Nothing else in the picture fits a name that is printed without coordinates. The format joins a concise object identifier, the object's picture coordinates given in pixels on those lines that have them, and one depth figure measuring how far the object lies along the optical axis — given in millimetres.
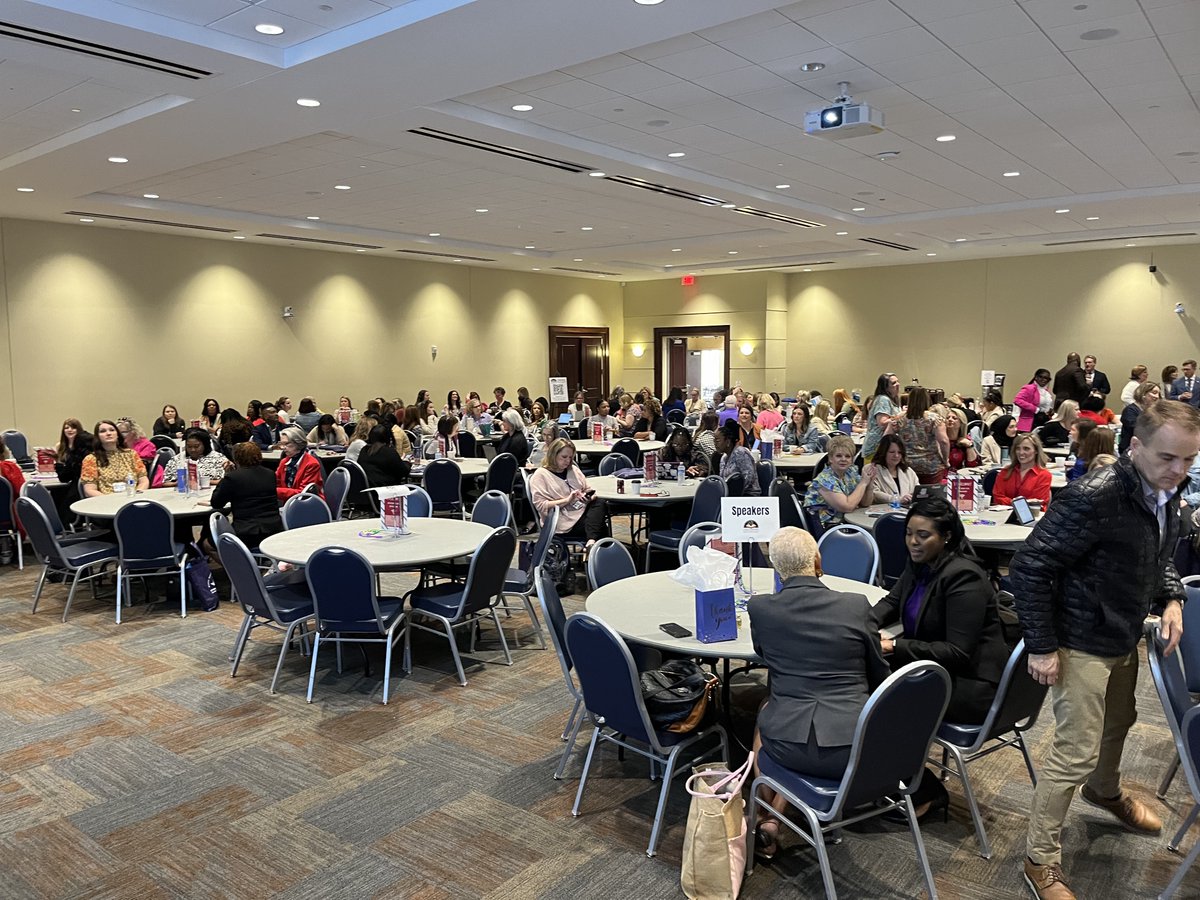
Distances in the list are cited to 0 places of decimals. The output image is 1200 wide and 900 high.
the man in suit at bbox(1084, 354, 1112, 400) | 15805
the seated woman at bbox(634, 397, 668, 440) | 13008
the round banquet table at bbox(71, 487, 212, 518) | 6811
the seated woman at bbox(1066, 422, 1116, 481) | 5953
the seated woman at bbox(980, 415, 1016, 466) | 11828
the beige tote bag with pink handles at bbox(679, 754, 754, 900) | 3154
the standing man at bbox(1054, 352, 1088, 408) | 14383
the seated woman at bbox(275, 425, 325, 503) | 7844
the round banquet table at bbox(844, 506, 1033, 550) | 5488
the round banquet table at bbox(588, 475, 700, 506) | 7250
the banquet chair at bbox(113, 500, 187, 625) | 6492
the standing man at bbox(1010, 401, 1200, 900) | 2863
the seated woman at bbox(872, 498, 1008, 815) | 3385
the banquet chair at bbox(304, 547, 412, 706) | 4879
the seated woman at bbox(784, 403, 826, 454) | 10961
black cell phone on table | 3732
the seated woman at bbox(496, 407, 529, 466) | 10125
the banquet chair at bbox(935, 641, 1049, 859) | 3344
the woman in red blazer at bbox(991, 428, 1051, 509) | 6539
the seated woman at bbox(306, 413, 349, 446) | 11344
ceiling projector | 6461
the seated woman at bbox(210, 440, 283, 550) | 6750
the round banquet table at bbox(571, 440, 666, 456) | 11430
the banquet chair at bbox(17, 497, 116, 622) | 6477
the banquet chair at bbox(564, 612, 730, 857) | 3344
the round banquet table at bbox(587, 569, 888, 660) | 3594
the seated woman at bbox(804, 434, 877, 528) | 6391
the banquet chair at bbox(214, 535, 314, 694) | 5062
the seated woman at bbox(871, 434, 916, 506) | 6520
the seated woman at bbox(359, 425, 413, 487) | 8703
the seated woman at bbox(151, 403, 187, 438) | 12859
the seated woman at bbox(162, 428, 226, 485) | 7887
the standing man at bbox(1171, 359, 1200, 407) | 13258
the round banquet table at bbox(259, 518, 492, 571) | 5246
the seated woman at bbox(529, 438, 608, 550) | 6965
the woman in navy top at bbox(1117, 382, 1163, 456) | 9211
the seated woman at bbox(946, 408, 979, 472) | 8250
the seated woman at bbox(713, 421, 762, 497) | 7258
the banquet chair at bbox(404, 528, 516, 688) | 5195
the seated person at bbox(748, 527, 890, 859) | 3018
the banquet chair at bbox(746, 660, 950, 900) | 2834
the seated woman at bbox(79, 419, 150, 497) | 7805
